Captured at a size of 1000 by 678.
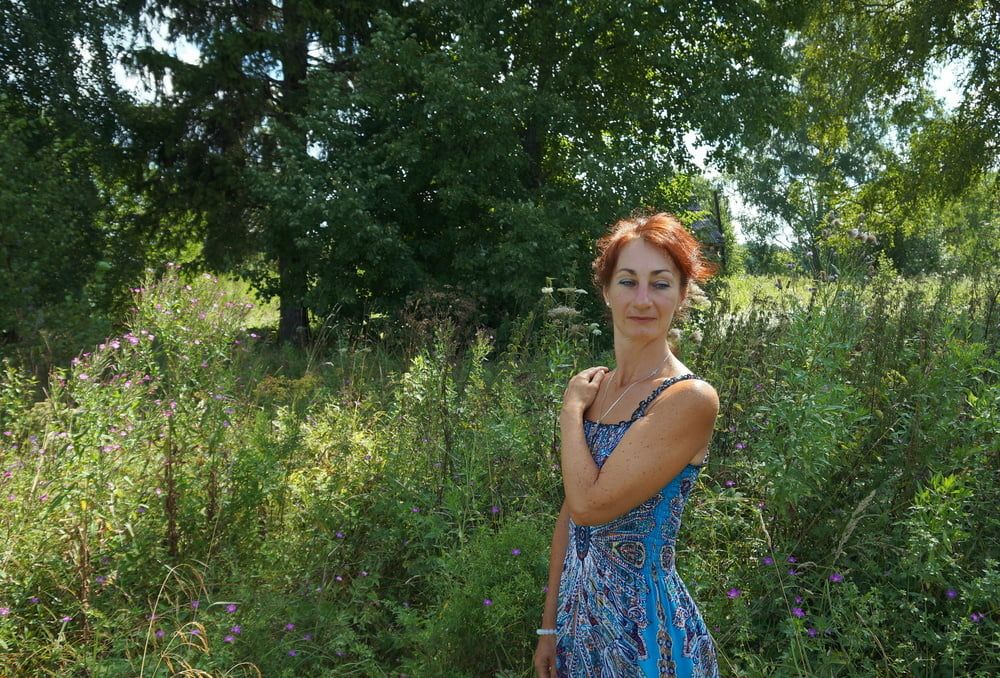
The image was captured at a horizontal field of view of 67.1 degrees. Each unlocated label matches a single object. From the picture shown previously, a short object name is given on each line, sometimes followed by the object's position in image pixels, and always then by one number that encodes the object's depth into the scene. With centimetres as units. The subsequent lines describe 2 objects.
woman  179
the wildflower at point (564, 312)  431
